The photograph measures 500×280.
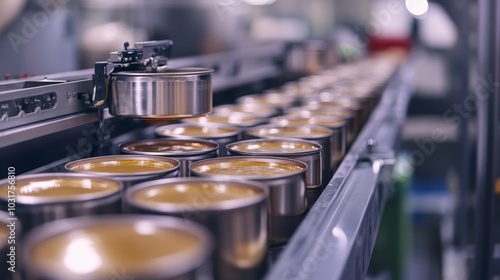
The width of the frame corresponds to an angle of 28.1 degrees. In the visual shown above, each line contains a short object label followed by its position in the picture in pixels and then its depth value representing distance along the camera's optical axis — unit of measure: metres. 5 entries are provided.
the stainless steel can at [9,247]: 0.63
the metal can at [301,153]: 0.81
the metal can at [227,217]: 0.64
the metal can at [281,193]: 0.72
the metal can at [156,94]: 0.80
